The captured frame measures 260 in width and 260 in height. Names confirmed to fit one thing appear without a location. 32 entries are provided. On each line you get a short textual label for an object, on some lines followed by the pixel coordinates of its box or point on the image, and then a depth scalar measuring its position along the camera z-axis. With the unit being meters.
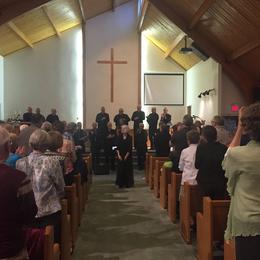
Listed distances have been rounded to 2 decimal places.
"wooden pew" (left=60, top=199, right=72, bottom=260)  2.74
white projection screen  11.39
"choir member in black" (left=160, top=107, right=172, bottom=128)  9.48
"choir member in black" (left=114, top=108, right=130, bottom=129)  8.76
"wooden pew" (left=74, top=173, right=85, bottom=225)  4.13
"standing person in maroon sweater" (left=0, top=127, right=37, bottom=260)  1.37
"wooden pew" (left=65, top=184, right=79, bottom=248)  3.41
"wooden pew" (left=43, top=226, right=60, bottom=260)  1.90
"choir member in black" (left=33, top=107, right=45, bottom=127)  6.96
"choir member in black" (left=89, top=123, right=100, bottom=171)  8.51
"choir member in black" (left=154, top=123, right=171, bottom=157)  7.77
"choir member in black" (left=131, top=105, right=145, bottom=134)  9.72
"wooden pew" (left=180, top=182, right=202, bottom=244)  3.58
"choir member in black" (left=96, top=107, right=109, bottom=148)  8.69
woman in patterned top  2.43
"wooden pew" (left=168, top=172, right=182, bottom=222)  4.32
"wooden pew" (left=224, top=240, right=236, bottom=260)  2.27
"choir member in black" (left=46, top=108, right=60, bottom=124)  9.55
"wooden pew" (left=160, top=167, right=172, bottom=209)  4.93
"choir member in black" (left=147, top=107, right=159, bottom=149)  9.98
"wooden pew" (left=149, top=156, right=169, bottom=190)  6.32
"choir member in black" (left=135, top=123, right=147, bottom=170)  8.74
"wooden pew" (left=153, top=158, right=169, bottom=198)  5.66
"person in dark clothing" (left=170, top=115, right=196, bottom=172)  4.66
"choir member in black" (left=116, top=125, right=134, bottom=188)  6.63
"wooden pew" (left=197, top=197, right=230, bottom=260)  2.77
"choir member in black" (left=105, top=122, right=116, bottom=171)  8.59
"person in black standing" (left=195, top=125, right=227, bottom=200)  3.05
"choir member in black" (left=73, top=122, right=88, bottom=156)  7.42
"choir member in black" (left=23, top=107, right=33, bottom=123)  9.50
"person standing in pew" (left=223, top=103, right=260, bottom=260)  1.60
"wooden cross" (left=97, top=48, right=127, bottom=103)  11.36
